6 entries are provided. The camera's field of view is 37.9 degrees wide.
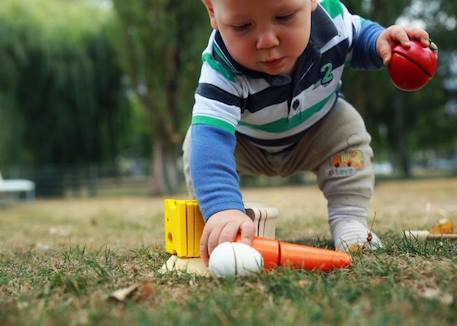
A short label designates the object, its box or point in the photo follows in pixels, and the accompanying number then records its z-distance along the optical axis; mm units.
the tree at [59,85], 9803
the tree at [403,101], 8859
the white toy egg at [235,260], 558
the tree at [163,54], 8465
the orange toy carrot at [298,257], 596
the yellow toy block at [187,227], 658
